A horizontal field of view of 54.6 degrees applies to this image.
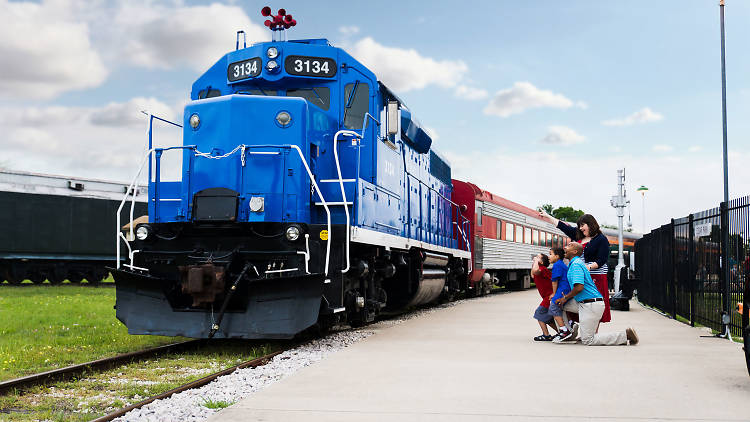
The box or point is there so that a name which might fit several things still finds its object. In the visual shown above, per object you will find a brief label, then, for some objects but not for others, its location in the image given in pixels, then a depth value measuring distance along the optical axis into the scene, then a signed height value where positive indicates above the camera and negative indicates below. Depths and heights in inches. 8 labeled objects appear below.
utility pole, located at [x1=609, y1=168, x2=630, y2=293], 1138.0 +89.2
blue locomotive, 323.3 +23.2
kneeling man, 363.6 -24.5
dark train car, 991.6 +31.0
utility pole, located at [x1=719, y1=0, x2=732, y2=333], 402.9 +1.3
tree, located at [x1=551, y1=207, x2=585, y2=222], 4720.0 +292.5
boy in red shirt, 385.7 -18.2
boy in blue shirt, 378.6 -18.3
